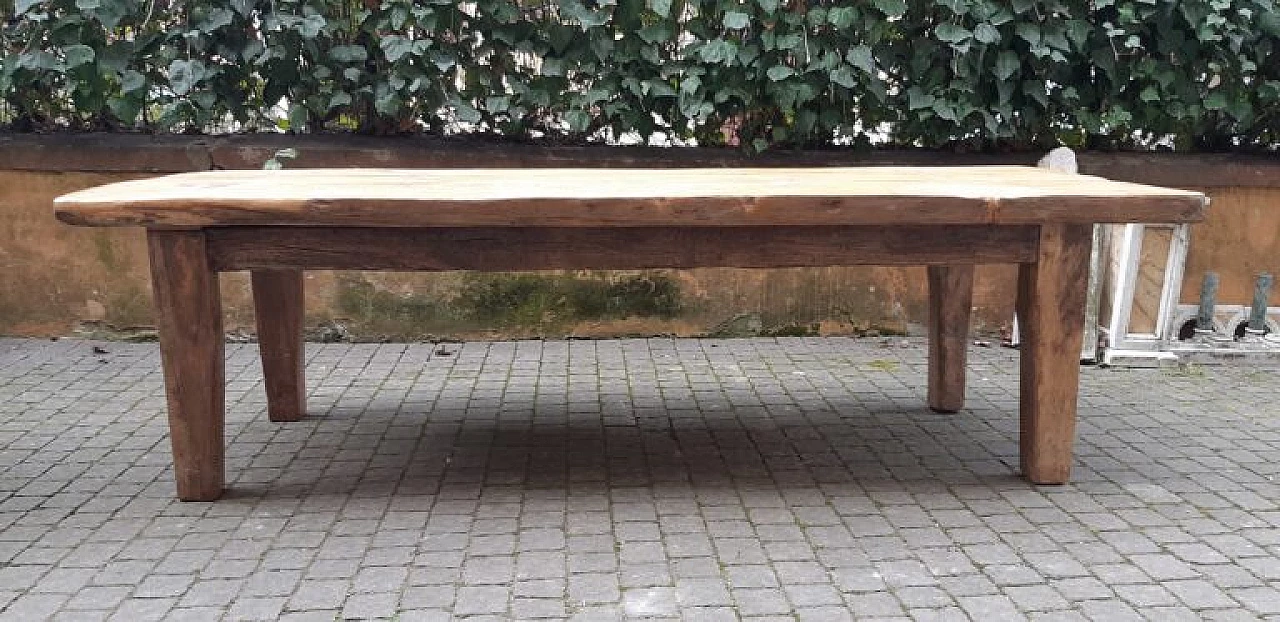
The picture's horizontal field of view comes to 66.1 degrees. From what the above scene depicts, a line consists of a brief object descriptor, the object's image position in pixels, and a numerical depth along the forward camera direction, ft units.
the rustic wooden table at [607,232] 8.19
